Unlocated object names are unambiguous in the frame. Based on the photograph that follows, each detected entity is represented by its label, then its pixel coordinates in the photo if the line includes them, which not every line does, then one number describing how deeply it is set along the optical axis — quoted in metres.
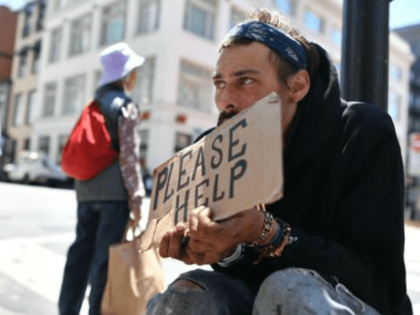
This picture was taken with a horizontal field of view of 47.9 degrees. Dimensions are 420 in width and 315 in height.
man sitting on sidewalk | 1.08
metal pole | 1.99
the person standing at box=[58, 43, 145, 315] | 2.45
